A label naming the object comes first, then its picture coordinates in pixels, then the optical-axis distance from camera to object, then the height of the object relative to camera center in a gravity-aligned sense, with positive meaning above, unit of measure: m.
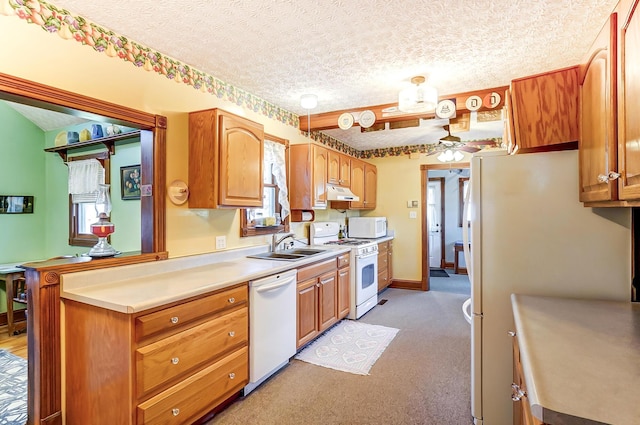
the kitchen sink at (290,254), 3.06 -0.44
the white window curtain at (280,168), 3.42 +0.48
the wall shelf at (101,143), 2.93 +0.71
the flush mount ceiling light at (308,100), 3.12 +1.09
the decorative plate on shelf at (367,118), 3.36 +0.97
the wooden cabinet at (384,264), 4.92 -0.87
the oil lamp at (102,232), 2.07 -0.13
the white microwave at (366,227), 4.99 -0.26
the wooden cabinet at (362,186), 4.81 +0.40
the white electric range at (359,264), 3.88 -0.69
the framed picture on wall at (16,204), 3.56 +0.10
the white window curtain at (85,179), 3.38 +0.37
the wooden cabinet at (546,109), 1.60 +0.52
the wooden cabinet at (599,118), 1.14 +0.37
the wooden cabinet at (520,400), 1.02 -0.69
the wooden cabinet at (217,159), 2.38 +0.41
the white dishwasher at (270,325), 2.28 -0.88
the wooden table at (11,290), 3.30 -0.80
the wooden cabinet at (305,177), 3.69 +0.40
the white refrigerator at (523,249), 1.62 -0.21
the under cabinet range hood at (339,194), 4.05 +0.23
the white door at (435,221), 7.10 -0.25
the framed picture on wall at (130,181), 3.05 +0.30
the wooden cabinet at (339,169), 4.14 +0.56
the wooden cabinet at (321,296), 2.91 -0.88
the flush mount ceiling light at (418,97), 2.74 +0.99
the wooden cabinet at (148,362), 1.54 -0.80
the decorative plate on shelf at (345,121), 3.47 +0.99
